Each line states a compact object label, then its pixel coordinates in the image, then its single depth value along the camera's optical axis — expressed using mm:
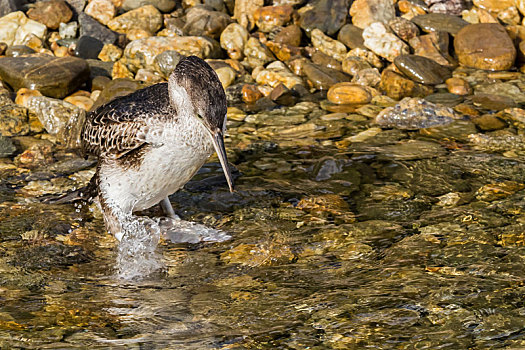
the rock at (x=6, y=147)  8078
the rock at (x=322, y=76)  10148
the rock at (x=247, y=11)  11453
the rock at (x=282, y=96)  9672
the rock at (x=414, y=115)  8633
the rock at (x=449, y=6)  11695
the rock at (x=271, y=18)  11391
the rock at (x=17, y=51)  10453
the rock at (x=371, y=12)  11289
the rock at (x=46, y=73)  9531
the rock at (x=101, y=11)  11469
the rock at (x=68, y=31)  11234
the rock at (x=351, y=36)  10961
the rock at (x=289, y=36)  11055
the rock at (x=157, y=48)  10305
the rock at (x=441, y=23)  11219
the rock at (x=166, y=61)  10078
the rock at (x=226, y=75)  10008
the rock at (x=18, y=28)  10867
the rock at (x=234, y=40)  10883
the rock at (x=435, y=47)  10656
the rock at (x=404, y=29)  11070
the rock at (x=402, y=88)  9680
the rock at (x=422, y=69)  10039
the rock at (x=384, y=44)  10680
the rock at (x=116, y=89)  9297
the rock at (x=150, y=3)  11695
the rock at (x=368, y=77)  10055
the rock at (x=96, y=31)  11055
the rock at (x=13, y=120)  8695
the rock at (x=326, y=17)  11250
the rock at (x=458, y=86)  9648
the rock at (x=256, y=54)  10773
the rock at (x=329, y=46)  10898
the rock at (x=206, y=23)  11102
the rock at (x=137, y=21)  11320
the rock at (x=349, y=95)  9625
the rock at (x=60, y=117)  8445
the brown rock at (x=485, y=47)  10445
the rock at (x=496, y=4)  11648
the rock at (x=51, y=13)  11266
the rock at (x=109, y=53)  10727
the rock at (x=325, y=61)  10656
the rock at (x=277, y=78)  10125
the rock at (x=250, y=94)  9789
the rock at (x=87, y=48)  10781
